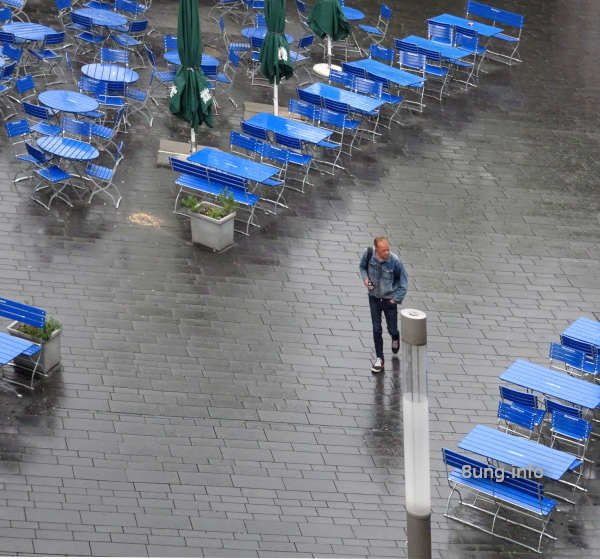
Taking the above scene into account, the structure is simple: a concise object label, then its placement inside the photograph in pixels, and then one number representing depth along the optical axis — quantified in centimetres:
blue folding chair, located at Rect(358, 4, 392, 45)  2662
